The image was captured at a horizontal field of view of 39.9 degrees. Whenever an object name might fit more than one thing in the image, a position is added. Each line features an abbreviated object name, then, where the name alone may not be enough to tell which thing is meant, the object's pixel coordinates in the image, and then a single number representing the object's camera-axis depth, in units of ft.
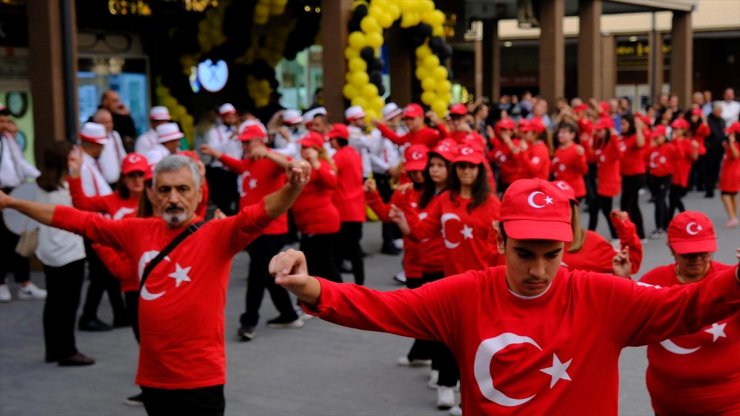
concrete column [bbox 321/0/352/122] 52.80
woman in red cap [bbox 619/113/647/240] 48.24
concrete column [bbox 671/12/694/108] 100.01
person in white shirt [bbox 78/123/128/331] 31.55
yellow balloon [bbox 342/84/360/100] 52.19
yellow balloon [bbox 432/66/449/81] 57.87
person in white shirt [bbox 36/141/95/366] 27.48
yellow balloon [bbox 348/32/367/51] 51.98
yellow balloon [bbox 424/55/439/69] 57.82
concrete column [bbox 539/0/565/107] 72.95
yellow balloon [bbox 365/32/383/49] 51.85
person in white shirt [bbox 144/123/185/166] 33.76
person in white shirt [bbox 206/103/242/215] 49.88
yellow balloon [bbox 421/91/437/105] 58.03
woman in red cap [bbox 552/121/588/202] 45.47
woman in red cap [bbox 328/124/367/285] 37.06
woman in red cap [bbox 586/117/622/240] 46.98
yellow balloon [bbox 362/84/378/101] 51.85
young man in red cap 10.16
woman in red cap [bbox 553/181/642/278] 19.03
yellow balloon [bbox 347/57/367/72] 52.24
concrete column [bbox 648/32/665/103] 100.53
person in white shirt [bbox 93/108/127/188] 37.99
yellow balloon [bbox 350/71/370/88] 51.78
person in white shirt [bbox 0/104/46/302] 37.01
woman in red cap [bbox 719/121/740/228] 53.83
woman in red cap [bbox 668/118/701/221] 53.62
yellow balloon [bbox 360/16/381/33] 51.90
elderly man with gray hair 16.38
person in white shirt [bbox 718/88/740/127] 84.99
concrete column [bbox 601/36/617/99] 136.56
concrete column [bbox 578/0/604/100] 79.10
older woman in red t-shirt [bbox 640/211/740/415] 15.35
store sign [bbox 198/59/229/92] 67.05
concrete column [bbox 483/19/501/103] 99.30
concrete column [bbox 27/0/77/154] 39.99
